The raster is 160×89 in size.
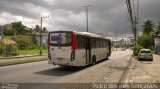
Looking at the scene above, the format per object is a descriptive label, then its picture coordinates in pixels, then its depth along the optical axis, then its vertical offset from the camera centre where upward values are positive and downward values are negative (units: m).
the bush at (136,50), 24.60 -1.27
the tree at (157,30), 48.87 +4.65
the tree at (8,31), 59.92 +5.61
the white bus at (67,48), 10.02 -0.33
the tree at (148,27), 59.25 +7.00
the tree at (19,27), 66.24 +7.91
